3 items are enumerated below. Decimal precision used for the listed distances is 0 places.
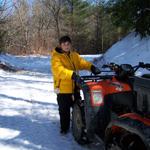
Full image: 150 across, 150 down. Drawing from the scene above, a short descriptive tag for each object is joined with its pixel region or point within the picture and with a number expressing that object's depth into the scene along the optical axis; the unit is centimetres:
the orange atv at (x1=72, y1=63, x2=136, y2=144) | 322
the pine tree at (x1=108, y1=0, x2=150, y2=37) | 1013
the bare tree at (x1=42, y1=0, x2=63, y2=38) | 3212
